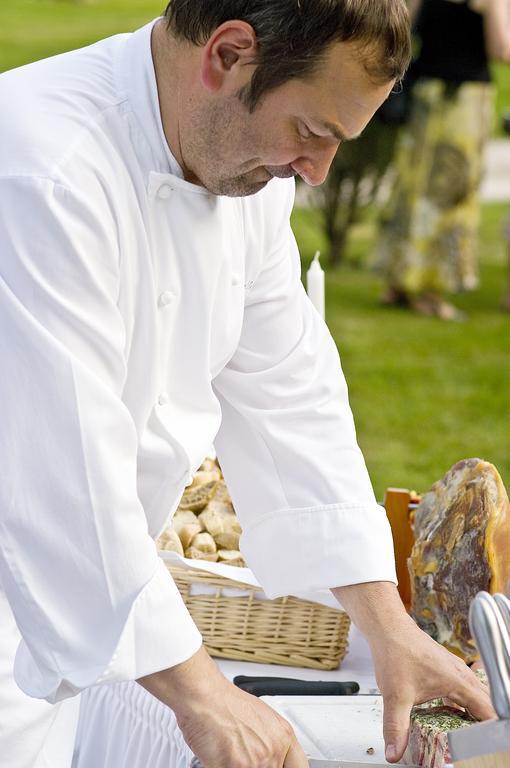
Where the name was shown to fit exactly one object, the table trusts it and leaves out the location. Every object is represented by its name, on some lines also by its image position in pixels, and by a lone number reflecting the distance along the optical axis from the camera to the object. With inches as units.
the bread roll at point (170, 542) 142.3
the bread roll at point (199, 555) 142.8
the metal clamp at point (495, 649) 109.3
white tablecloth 132.8
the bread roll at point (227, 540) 145.0
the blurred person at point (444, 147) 307.0
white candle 150.0
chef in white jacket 115.5
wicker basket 140.0
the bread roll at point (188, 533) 144.2
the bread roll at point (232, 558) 143.2
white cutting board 127.4
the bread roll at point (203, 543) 143.3
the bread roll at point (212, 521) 145.4
